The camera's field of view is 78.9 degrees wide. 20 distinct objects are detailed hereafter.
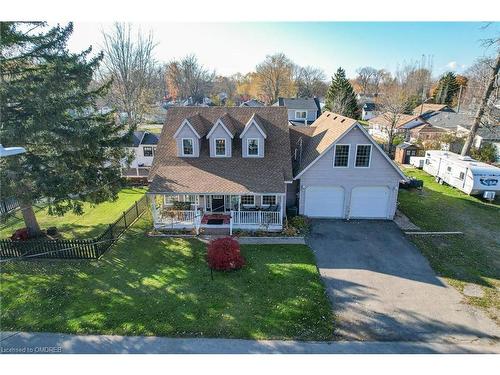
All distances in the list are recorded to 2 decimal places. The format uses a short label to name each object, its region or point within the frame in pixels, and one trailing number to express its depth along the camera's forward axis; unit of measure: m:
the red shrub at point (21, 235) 17.50
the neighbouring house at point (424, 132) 43.03
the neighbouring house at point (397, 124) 48.00
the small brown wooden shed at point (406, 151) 36.16
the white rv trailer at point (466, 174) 24.34
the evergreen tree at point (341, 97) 54.25
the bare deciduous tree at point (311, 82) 100.25
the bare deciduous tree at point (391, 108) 39.42
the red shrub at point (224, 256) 14.59
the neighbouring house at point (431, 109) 59.99
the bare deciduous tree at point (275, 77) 84.06
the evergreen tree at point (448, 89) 78.00
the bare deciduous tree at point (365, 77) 116.56
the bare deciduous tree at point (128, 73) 35.91
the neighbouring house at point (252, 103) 69.69
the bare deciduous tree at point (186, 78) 89.38
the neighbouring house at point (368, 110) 78.51
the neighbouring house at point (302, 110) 60.41
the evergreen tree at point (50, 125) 14.27
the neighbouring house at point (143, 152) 32.12
